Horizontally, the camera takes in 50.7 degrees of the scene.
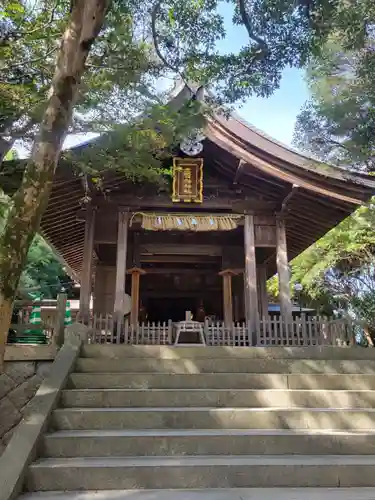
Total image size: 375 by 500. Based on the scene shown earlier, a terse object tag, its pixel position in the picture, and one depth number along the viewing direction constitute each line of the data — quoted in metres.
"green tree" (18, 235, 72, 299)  23.33
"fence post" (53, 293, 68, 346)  6.23
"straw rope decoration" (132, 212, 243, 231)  9.32
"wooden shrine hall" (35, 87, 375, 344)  8.97
